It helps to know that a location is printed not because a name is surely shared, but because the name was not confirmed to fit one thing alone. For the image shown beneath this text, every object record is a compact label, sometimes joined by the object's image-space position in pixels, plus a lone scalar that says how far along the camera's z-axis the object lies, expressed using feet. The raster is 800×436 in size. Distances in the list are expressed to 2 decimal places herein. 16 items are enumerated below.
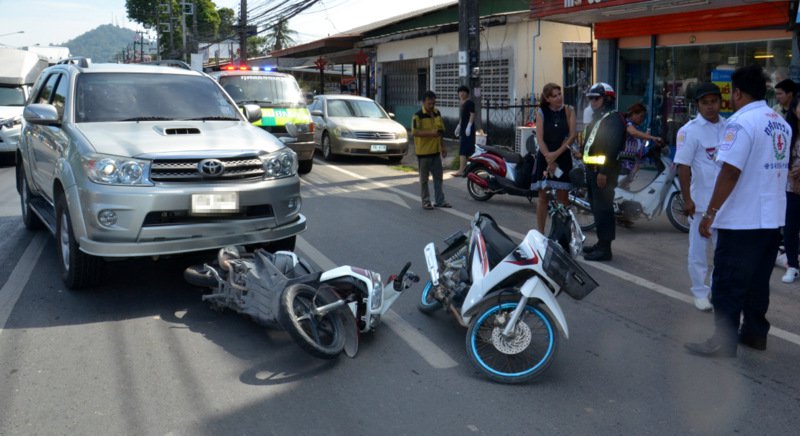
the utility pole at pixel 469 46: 50.42
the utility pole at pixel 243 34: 121.17
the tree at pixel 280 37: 247.09
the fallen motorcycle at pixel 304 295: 14.90
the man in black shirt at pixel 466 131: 47.55
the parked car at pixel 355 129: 53.88
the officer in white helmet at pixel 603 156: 23.44
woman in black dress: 25.49
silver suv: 17.80
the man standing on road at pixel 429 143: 34.09
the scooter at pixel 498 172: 34.65
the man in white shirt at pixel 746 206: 14.98
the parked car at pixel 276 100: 46.52
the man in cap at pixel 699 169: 19.07
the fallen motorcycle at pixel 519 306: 14.21
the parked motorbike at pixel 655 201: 29.45
